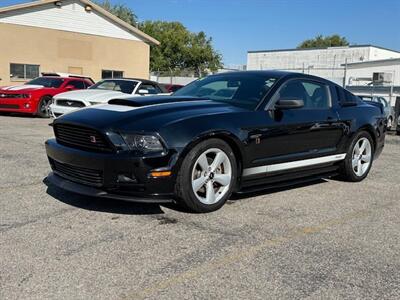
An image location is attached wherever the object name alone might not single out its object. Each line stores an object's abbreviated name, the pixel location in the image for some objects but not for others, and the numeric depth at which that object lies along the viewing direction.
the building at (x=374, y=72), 37.19
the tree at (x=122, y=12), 71.61
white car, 11.72
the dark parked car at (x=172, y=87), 20.25
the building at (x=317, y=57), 50.17
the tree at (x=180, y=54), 62.09
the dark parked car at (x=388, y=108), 16.52
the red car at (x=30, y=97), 14.62
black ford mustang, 4.33
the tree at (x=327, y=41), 91.50
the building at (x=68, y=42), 24.61
